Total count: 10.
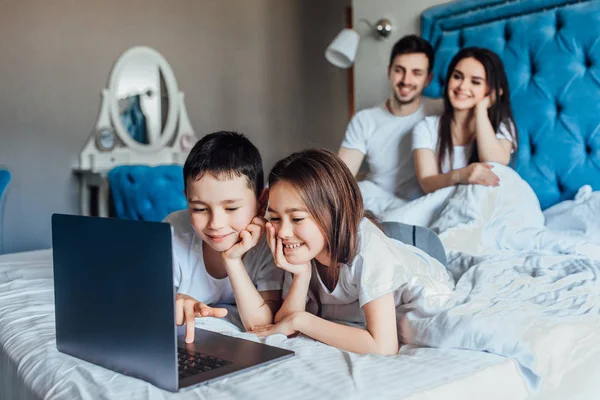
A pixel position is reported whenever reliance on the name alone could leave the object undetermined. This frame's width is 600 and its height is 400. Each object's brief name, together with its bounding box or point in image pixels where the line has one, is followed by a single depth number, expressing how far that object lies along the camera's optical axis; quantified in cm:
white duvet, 102
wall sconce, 282
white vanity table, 349
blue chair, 295
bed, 88
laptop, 82
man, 234
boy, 121
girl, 107
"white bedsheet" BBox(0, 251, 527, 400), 82
